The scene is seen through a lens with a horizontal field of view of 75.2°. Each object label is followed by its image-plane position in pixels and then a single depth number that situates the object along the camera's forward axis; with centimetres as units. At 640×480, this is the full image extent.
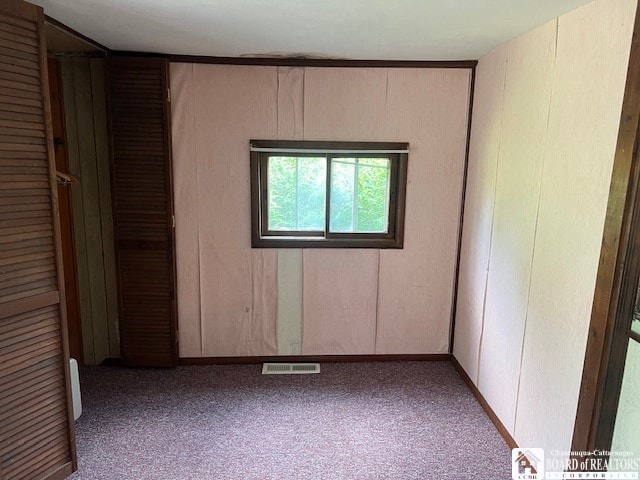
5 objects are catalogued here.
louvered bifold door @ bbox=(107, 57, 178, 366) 252
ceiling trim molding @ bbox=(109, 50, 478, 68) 256
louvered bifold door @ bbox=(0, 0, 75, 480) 156
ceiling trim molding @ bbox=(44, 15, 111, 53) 190
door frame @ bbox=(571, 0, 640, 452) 134
